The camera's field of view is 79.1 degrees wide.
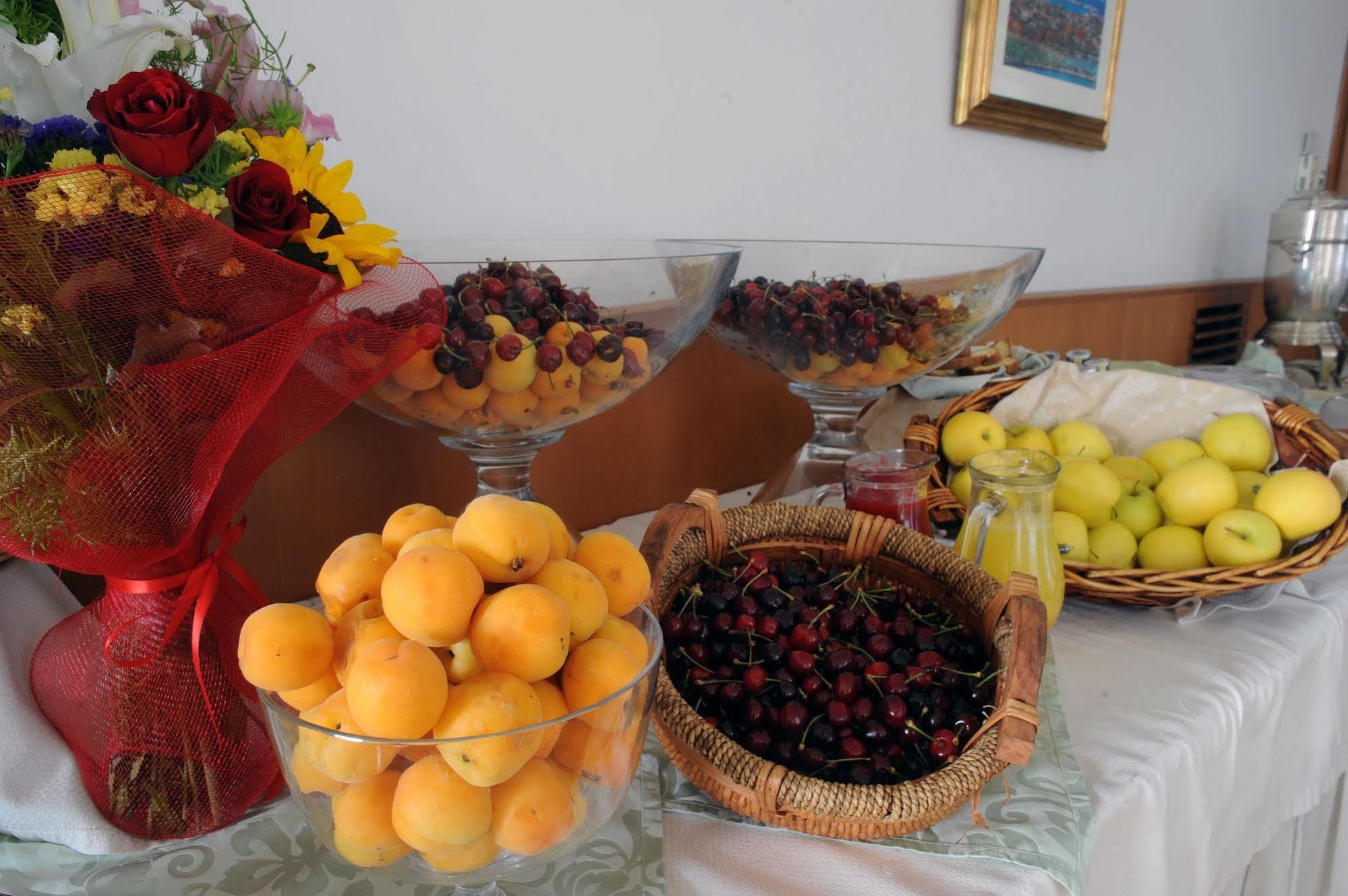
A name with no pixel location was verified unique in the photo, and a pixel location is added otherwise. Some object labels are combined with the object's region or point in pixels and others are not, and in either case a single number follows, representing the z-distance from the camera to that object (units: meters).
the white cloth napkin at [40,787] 0.42
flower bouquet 0.34
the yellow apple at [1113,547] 0.78
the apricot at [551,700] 0.35
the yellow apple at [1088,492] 0.79
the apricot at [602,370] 0.62
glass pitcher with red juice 0.72
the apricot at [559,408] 0.62
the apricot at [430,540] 0.37
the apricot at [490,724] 0.30
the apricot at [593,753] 0.34
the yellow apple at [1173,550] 0.76
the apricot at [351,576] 0.38
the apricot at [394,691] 0.30
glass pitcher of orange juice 0.64
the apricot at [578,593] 0.37
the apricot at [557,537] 0.41
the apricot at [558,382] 0.60
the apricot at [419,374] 0.56
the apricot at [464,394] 0.58
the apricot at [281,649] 0.33
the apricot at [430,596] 0.32
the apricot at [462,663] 0.34
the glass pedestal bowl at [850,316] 0.81
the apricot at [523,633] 0.33
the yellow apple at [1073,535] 0.76
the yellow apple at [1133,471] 0.85
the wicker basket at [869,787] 0.41
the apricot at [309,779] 0.33
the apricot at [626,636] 0.39
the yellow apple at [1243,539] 0.73
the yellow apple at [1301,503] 0.73
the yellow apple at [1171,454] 0.87
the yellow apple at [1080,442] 0.91
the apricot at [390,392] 0.58
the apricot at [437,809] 0.31
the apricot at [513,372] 0.58
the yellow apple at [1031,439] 0.91
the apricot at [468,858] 0.33
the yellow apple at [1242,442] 0.86
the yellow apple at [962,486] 0.87
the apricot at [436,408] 0.59
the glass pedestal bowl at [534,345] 0.57
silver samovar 1.86
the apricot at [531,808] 0.33
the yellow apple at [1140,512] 0.81
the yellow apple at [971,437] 0.89
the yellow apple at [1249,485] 0.82
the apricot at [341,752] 0.31
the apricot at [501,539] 0.36
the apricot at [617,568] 0.41
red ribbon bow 0.43
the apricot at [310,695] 0.35
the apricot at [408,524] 0.40
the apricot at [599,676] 0.35
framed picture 1.30
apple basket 0.68
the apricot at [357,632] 0.34
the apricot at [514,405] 0.60
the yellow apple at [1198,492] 0.78
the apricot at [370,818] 0.32
